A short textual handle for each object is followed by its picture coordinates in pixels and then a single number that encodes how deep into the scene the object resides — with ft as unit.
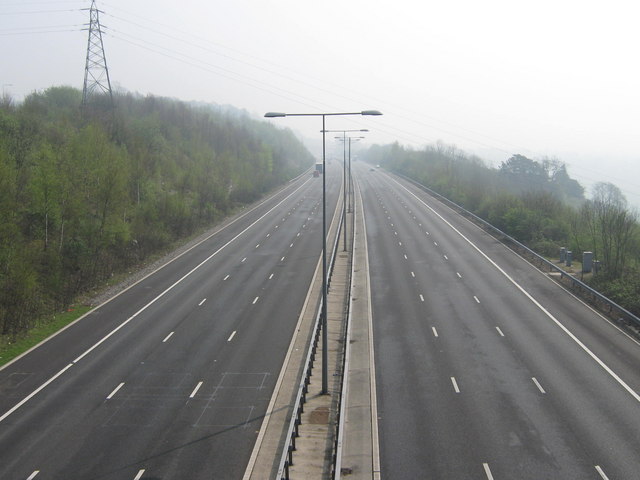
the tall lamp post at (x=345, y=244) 167.84
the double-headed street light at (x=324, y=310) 73.51
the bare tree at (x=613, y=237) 123.81
